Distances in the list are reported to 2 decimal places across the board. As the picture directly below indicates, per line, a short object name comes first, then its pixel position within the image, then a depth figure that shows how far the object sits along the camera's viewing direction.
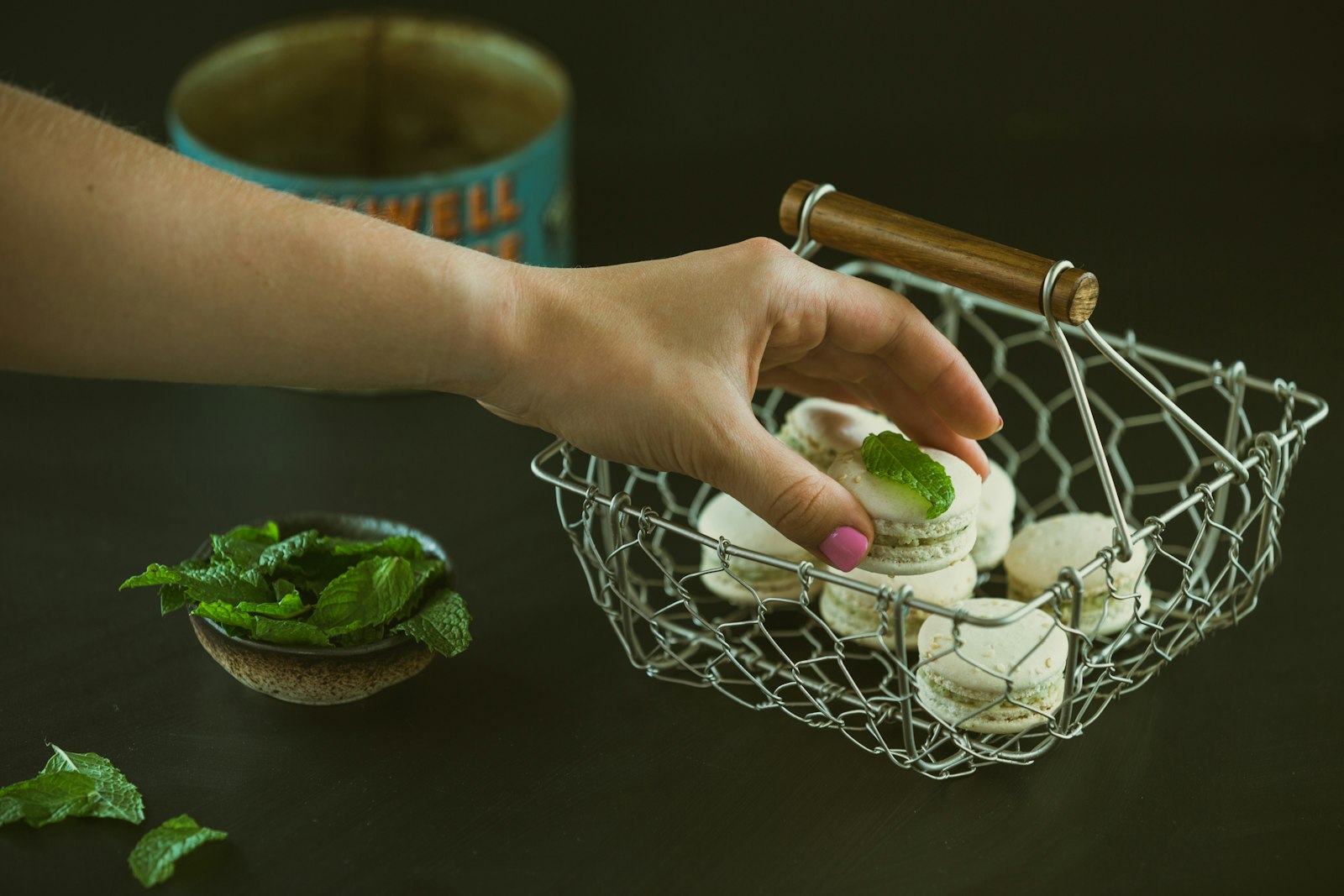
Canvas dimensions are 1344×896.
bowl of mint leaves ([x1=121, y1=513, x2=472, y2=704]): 0.95
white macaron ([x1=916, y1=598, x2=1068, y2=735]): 0.91
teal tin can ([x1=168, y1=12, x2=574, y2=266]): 1.37
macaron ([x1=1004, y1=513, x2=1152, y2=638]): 0.99
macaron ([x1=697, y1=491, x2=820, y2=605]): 1.04
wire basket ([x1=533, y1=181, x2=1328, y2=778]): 0.88
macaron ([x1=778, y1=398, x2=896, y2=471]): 1.04
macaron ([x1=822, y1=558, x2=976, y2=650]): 0.98
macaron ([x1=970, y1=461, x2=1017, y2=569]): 1.06
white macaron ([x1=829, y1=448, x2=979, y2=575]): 0.90
